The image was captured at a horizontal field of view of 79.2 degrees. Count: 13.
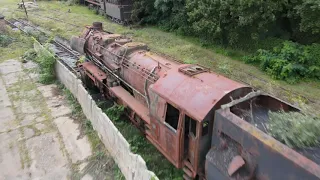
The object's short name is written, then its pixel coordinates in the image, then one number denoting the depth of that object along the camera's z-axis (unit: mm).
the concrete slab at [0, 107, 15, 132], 7691
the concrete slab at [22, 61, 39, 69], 12251
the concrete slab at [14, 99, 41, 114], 8539
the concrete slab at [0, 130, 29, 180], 5930
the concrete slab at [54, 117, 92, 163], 6505
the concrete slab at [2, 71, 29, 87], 10710
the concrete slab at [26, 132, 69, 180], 5921
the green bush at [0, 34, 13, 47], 15771
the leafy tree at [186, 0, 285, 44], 10935
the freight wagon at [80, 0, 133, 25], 20475
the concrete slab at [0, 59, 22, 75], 11818
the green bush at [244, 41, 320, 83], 10965
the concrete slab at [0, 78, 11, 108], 8996
